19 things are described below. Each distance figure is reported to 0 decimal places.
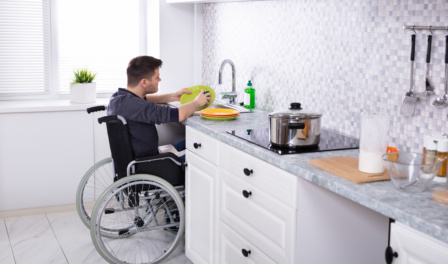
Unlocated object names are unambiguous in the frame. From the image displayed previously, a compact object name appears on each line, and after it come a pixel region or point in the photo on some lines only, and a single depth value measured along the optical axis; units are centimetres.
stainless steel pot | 238
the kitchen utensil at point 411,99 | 225
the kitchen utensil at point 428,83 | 217
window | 432
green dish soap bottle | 358
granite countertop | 158
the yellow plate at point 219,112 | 316
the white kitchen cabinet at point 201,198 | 290
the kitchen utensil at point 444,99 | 209
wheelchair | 312
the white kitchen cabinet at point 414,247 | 154
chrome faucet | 364
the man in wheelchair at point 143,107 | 319
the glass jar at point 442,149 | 189
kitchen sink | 349
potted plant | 425
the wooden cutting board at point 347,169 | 194
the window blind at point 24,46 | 428
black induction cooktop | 238
